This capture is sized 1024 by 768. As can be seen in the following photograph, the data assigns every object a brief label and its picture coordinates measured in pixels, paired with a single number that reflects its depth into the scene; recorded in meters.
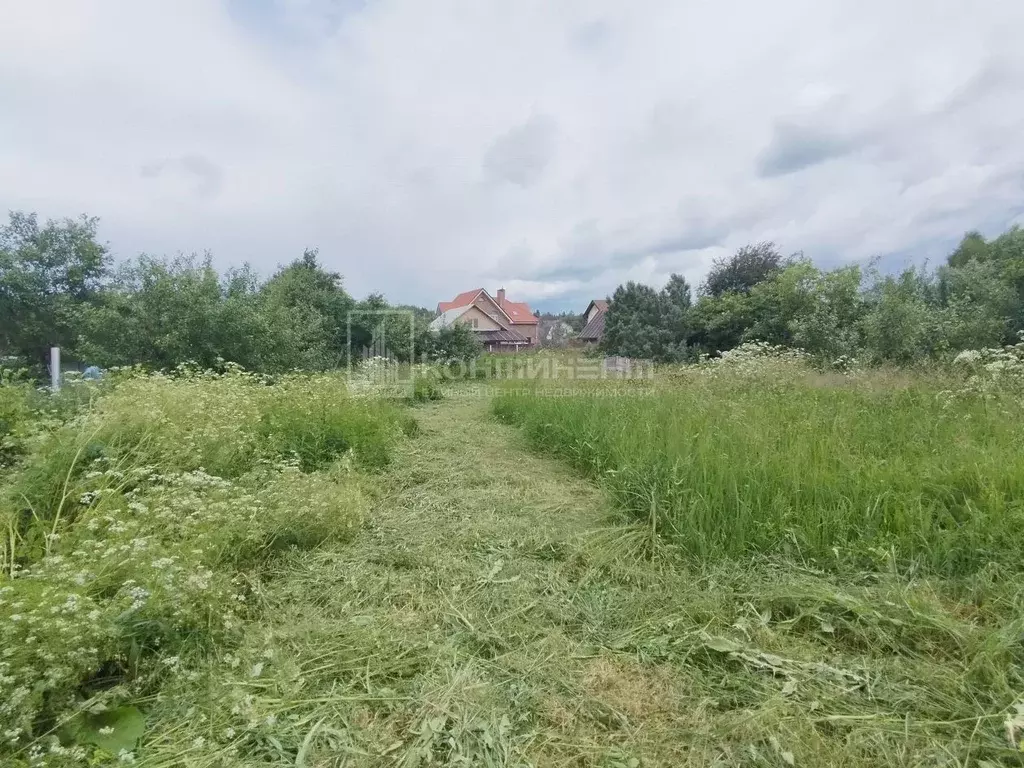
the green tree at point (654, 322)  16.08
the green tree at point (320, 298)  12.55
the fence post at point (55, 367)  5.23
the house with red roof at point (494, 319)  33.59
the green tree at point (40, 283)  11.76
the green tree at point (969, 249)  18.52
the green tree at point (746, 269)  16.39
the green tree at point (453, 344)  16.44
